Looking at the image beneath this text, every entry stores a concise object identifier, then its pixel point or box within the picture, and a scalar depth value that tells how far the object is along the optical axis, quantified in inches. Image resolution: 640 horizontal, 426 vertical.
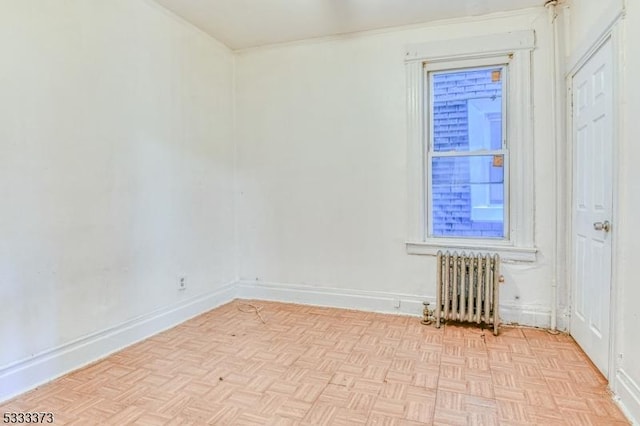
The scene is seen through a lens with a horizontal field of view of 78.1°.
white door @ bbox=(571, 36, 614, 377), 91.4
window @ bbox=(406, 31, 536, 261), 129.0
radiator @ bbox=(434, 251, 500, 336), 125.9
